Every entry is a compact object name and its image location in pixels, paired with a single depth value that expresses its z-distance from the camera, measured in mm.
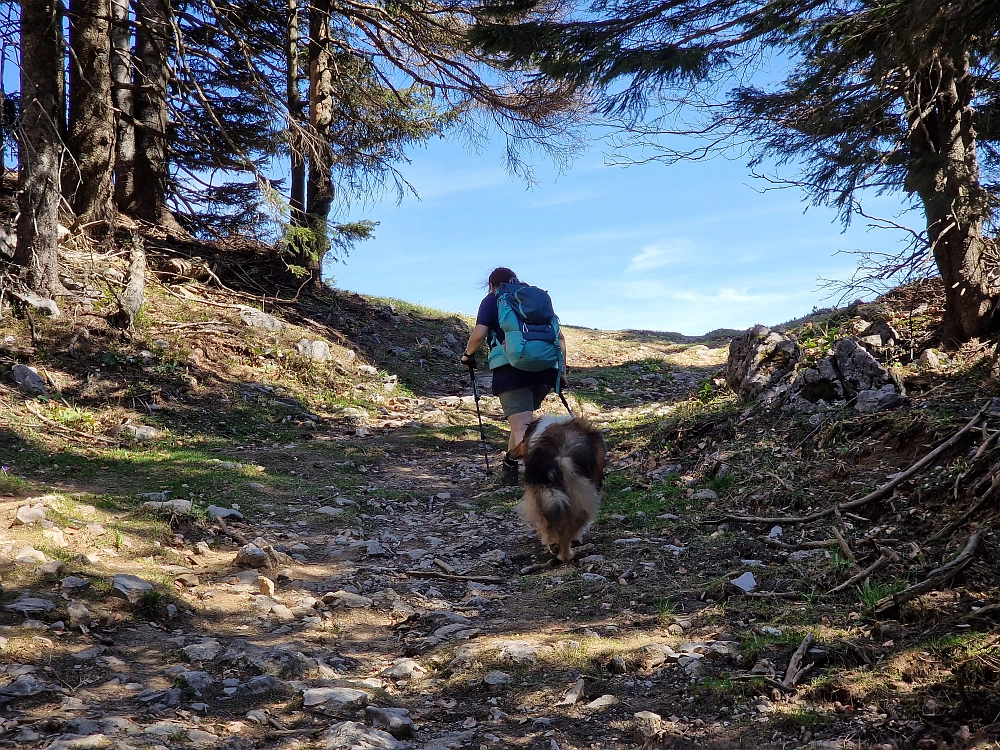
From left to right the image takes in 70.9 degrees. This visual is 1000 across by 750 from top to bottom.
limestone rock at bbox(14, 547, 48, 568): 4078
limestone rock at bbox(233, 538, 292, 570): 4969
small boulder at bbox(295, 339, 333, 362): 11555
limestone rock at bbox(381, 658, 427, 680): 3600
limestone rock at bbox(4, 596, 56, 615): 3645
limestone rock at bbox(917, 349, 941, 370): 6805
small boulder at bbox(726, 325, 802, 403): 7895
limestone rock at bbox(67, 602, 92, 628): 3696
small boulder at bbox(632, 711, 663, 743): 2953
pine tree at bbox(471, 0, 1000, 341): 5703
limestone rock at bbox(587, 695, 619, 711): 3172
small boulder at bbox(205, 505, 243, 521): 5676
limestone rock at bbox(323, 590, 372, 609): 4527
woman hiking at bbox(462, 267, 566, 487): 6934
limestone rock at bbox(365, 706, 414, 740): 2986
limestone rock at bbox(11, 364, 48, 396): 7927
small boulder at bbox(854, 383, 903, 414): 6340
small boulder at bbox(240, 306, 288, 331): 11555
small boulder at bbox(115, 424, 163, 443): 7773
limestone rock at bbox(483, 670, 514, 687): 3412
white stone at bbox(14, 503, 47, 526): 4637
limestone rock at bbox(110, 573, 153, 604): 4027
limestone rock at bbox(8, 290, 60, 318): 8898
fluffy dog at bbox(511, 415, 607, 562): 5242
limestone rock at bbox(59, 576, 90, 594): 3961
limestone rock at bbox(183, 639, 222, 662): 3535
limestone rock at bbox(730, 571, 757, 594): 4285
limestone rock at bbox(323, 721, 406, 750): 2803
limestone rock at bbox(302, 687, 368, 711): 3168
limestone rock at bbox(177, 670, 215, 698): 3199
